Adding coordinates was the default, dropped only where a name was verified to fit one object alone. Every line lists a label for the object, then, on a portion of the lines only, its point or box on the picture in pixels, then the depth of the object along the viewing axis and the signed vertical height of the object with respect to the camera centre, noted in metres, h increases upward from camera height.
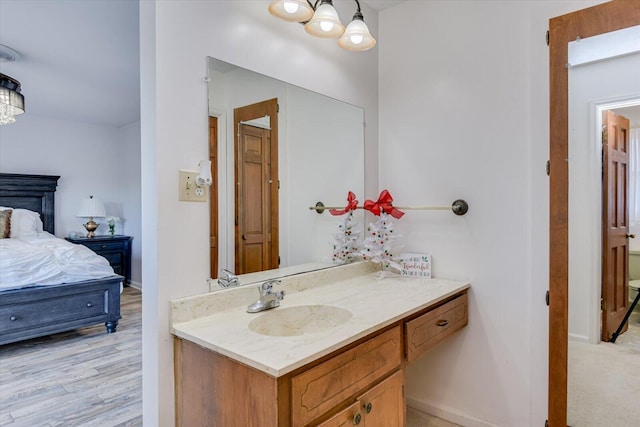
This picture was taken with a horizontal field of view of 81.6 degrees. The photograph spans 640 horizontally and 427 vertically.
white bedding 3.16 -0.49
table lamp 5.16 -0.02
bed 3.10 -0.86
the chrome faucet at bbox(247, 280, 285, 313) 1.46 -0.37
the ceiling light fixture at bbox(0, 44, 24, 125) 2.79 +0.88
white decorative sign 2.16 -0.34
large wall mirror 1.56 +0.20
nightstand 5.09 -0.56
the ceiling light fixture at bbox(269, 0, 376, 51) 1.53 +0.82
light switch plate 1.38 +0.08
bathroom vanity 1.02 -0.47
